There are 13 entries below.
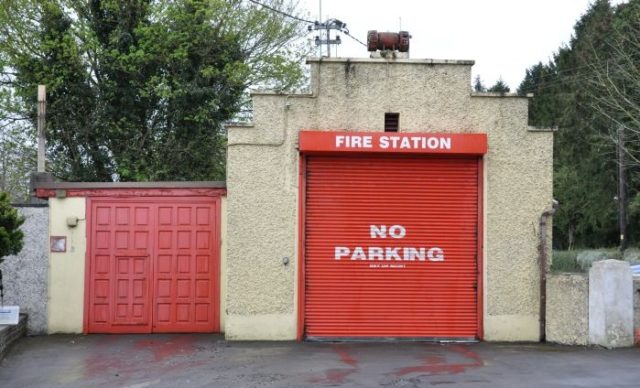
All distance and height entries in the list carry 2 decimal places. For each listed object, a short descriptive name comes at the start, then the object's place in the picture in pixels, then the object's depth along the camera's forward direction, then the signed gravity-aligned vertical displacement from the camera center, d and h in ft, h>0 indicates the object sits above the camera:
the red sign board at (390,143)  37.70 +3.72
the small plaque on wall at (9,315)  36.14 -4.79
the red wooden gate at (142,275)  41.42 -3.24
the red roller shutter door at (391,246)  38.55 -1.39
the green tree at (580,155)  155.74 +13.68
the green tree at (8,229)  34.12 -0.74
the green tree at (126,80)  74.64 +13.18
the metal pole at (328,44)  118.44 +27.47
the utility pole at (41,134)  45.73 +4.71
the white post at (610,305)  36.47 -3.98
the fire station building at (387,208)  38.04 +0.50
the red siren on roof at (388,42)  39.78 +9.11
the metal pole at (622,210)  124.97 +1.99
